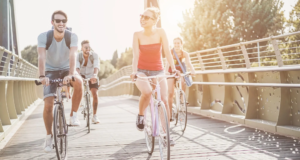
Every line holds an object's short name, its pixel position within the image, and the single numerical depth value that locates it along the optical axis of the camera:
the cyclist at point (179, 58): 7.93
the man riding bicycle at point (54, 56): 5.34
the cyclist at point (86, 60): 8.64
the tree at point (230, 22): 37.78
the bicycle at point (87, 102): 8.39
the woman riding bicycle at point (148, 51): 5.46
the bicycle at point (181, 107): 7.94
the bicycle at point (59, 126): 4.93
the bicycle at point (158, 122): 4.78
